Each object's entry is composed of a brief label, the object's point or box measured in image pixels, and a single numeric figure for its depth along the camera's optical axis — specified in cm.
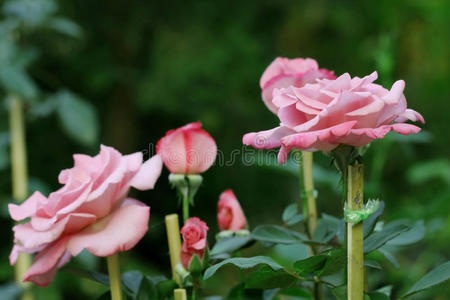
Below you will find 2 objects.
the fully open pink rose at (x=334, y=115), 122
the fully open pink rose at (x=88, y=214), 128
